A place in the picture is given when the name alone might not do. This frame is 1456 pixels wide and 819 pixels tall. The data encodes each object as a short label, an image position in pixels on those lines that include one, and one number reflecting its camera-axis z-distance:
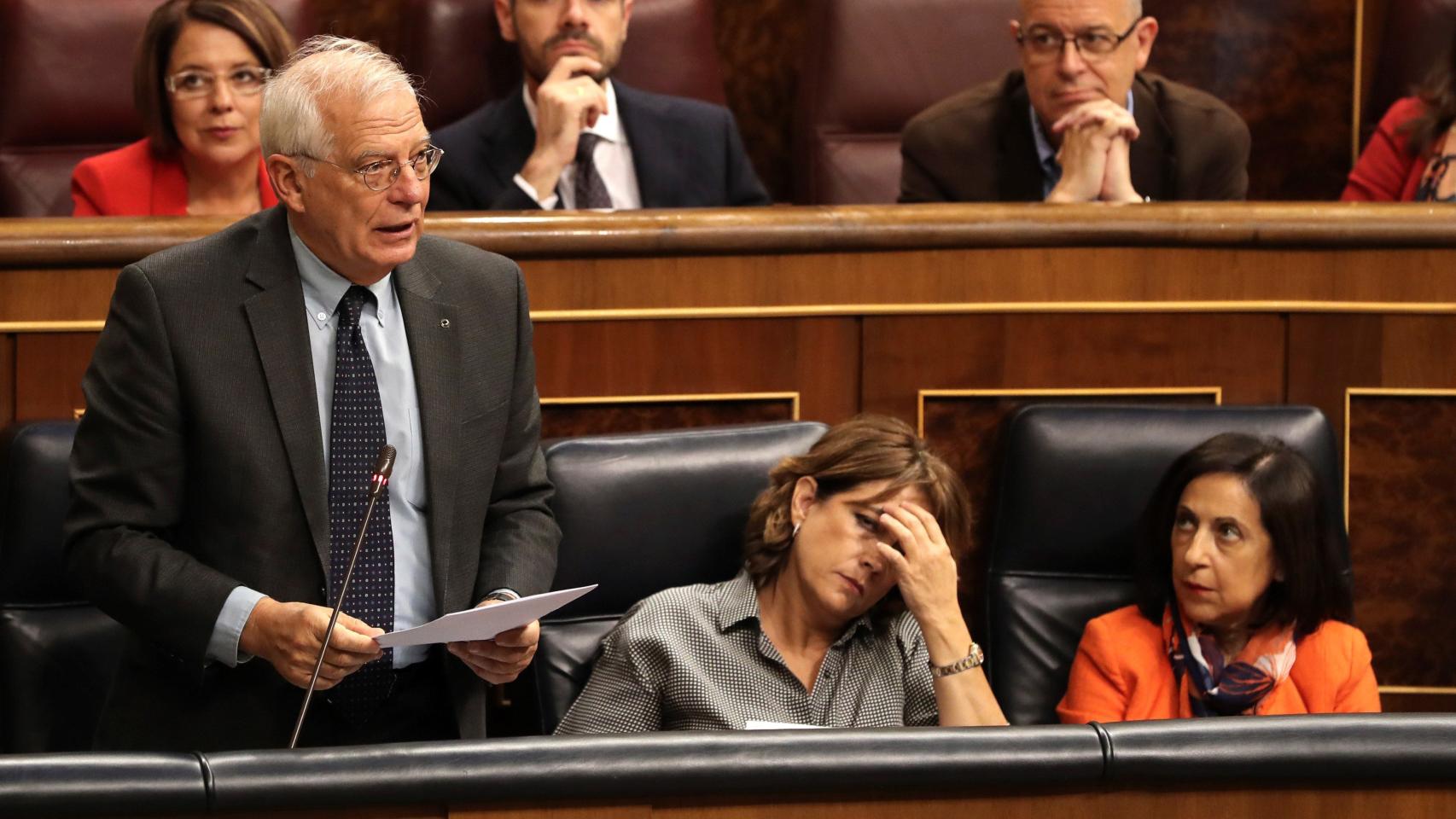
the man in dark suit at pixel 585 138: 11.59
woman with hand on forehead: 10.88
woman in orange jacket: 11.04
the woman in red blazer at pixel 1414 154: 11.73
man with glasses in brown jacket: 11.57
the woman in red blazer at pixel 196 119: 11.44
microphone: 10.39
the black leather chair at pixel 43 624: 10.90
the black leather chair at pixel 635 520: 10.99
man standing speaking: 10.56
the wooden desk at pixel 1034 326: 11.20
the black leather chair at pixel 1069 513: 11.15
